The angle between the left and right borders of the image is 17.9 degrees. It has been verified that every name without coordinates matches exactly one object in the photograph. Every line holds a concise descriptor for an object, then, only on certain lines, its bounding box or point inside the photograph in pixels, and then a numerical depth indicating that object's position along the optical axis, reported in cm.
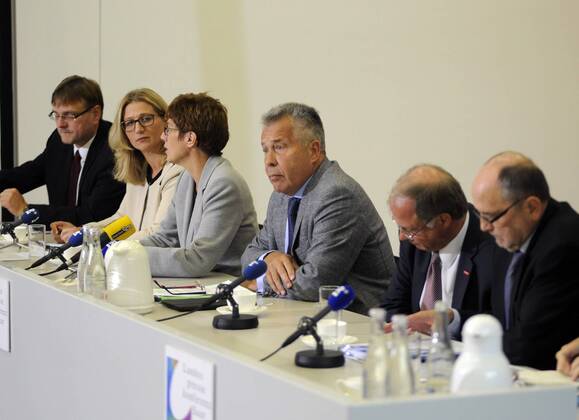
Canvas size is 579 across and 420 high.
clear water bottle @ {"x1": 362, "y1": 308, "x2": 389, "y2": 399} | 293
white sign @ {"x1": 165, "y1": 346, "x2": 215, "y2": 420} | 382
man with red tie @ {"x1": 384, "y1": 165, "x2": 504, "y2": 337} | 556
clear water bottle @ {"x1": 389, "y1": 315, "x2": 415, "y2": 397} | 294
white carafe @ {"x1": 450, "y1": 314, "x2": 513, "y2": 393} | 295
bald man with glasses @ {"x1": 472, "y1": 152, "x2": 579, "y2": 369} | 471
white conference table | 298
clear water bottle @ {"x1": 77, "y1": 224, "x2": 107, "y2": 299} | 526
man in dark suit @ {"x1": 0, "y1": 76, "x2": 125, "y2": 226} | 1002
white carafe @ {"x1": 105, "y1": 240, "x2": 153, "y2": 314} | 512
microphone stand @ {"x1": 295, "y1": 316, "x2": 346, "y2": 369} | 385
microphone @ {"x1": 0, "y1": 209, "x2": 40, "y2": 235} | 795
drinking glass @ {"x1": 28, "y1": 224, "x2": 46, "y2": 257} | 739
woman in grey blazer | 726
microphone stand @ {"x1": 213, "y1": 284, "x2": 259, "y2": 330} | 487
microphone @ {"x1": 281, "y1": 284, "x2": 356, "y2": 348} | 372
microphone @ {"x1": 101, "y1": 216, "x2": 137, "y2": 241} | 653
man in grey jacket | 645
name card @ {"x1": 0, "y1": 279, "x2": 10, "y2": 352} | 638
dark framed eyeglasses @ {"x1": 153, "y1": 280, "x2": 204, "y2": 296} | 596
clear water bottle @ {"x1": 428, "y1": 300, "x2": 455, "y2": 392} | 307
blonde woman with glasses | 872
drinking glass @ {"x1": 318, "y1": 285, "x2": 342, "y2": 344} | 462
